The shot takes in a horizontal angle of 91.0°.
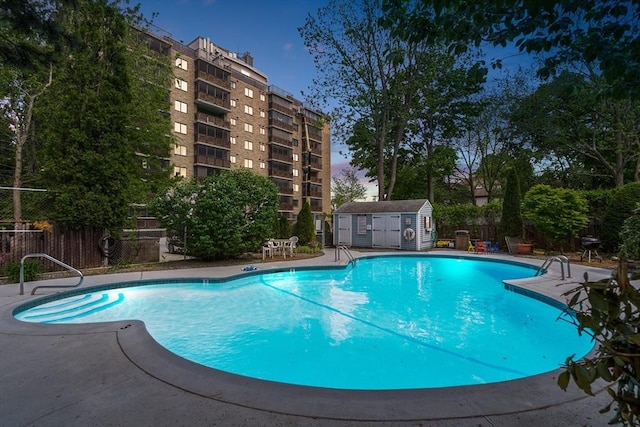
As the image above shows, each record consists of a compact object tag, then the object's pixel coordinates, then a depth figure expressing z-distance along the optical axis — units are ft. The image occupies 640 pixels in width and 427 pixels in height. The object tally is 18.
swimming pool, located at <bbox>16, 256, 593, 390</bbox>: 14.85
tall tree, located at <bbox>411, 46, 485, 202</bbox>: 72.54
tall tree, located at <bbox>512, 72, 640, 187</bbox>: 64.23
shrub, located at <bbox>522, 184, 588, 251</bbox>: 46.32
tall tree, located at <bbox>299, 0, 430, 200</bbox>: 71.00
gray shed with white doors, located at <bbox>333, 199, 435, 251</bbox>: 58.18
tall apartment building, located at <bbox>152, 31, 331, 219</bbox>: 102.94
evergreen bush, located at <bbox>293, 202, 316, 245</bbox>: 61.98
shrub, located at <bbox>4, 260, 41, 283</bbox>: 26.96
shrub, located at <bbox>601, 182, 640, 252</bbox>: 42.50
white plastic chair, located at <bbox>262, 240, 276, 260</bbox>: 43.88
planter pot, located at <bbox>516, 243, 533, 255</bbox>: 50.57
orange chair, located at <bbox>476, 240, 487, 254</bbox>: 53.62
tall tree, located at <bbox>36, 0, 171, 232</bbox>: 32.96
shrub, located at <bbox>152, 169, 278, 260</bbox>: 39.24
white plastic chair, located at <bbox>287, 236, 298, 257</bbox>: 48.22
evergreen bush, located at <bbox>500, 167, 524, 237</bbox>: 54.95
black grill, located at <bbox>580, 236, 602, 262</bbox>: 39.11
